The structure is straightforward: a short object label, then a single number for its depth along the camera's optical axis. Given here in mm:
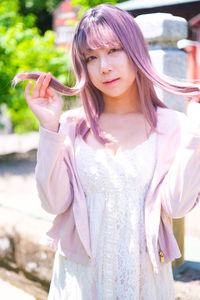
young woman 1363
